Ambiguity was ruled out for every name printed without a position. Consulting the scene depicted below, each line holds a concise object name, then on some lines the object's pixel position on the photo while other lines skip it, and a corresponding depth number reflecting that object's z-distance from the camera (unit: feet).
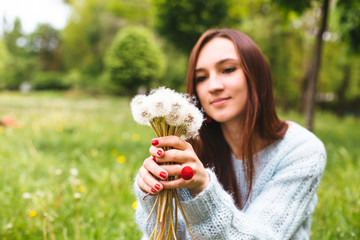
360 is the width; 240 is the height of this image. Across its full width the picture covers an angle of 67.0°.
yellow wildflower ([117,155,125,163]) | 10.31
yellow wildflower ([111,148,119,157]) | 11.74
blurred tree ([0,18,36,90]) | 40.87
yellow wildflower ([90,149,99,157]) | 11.45
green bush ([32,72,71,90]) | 71.00
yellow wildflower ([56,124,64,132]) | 15.14
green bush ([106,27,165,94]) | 20.92
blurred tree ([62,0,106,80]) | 61.16
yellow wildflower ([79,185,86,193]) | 8.00
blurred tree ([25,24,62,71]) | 82.89
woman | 3.08
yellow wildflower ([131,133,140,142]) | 13.61
